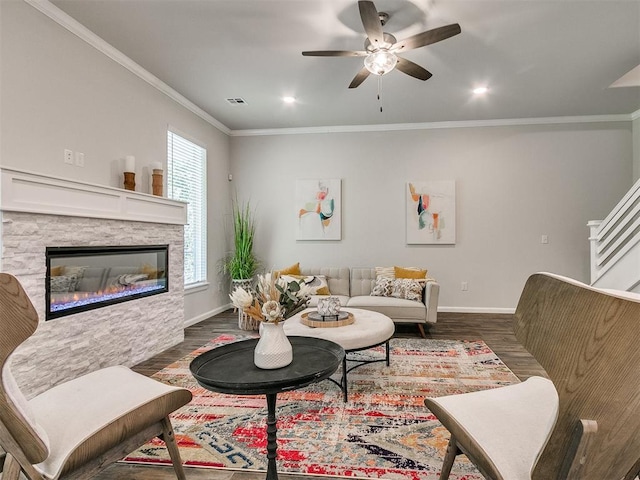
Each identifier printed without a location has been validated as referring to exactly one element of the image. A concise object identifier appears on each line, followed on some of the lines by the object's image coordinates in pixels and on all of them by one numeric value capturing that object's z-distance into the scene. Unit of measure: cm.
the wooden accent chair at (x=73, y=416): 103
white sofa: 409
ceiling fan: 239
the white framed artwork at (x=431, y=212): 541
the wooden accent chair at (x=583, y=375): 72
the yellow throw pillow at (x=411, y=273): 465
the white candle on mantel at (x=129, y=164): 335
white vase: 150
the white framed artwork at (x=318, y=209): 566
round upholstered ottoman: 253
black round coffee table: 136
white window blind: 439
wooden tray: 281
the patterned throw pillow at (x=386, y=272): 478
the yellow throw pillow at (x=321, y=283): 459
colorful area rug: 181
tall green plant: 519
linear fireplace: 256
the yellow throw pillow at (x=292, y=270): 484
